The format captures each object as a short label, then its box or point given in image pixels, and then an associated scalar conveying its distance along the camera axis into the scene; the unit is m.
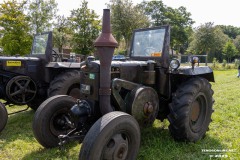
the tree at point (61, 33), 29.66
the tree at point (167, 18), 44.47
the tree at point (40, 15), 22.50
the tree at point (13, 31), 17.33
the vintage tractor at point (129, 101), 3.00
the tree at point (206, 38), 37.94
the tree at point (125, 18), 30.20
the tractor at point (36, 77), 5.88
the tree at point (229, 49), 43.94
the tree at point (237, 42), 60.43
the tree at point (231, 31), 83.25
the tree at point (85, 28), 23.33
